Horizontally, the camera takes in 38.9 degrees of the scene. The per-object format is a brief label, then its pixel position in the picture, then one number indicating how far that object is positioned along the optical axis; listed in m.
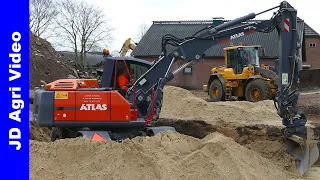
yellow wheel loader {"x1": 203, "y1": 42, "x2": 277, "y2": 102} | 16.02
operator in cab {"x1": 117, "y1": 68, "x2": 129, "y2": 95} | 8.53
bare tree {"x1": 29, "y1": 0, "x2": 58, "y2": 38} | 43.97
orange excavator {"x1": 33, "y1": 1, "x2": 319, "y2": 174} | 7.91
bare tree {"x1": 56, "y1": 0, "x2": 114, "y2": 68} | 40.71
